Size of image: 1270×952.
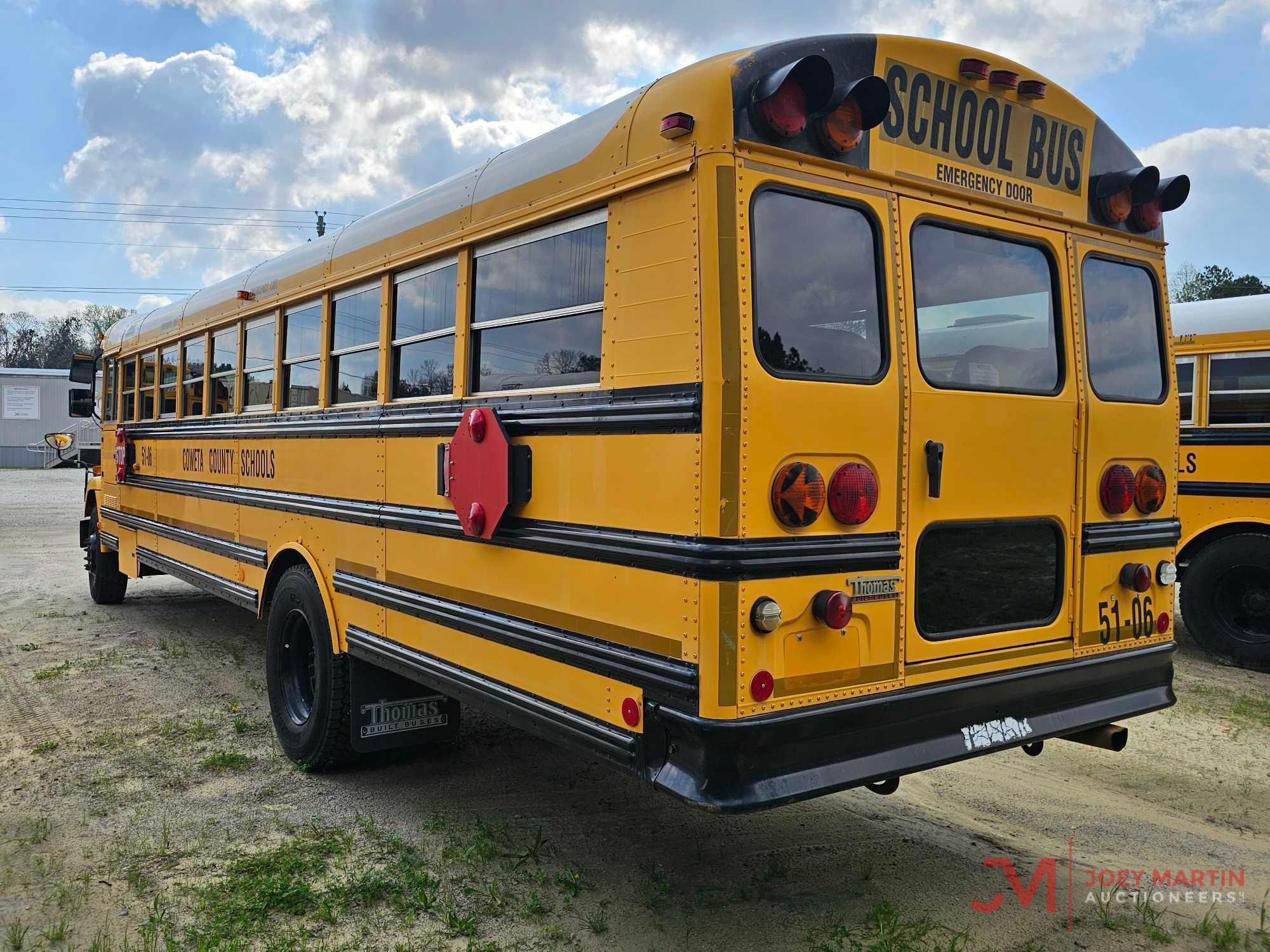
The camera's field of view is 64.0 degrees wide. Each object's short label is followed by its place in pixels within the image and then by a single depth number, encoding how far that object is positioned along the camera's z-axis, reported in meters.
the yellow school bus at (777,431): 2.80
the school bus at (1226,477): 7.20
